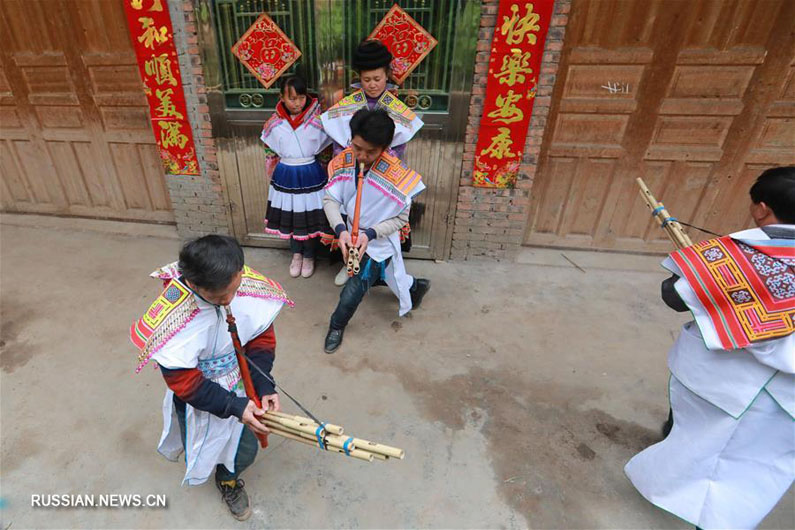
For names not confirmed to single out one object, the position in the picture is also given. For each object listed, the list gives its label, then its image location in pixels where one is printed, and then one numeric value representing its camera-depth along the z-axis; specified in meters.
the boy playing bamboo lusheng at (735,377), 1.44
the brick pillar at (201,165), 3.18
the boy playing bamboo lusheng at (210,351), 1.30
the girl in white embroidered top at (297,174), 3.17
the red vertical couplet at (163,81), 3.16
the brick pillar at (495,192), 2.97
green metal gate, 2.97
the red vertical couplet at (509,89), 2.88
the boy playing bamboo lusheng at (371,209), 2.54
